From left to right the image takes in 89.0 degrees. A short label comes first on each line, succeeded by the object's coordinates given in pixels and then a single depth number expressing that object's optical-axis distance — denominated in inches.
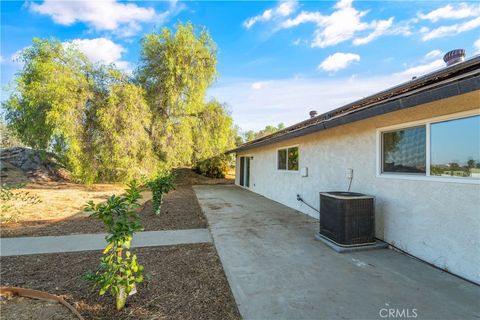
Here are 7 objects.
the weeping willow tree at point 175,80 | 519.5
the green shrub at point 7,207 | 213.4
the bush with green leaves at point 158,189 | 277.0
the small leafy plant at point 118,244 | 99.0
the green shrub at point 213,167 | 786.5
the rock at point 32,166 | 648.4
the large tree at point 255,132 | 1555.6
